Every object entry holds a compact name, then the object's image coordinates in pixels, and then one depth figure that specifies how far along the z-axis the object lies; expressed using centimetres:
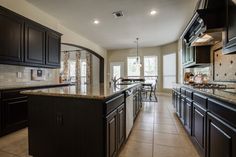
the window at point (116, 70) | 677
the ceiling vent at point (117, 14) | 284
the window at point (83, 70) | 704
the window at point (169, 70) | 552
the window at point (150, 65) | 624
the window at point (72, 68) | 744
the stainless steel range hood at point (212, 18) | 146
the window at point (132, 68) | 653
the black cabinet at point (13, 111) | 188
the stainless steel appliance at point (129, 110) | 174
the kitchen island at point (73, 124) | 108
